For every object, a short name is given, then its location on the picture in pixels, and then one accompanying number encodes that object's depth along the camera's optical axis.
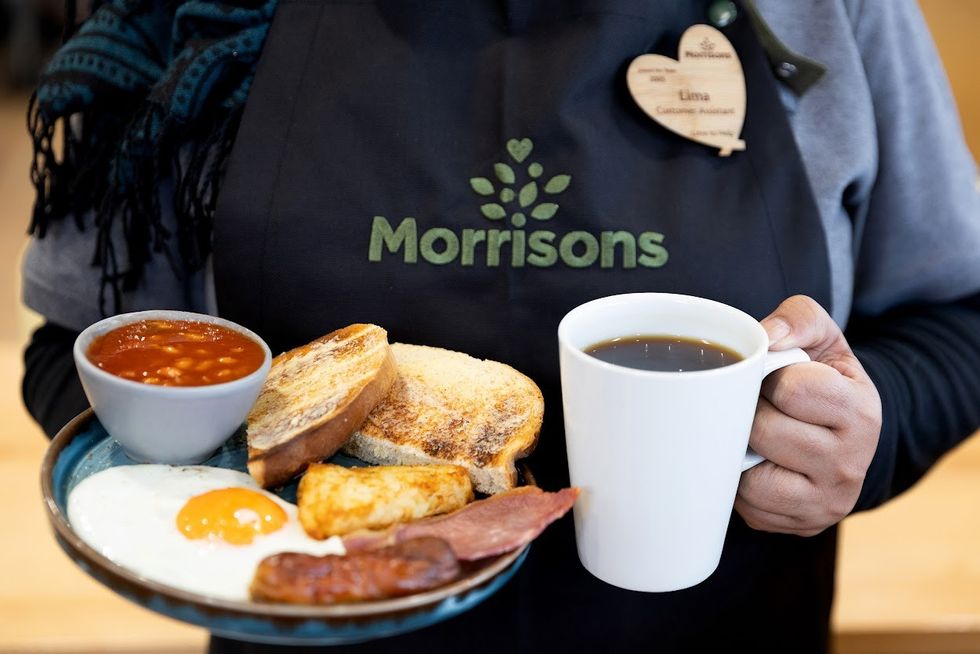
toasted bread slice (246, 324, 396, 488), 0.86
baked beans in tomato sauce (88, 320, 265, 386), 0.86
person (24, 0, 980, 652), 1.05
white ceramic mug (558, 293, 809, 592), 0.79
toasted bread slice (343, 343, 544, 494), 0.90
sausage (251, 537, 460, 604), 0.72
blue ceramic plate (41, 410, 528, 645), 0.70
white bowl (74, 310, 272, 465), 0.82
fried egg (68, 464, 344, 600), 0.76
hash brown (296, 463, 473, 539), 0.81
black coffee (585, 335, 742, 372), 0.86
